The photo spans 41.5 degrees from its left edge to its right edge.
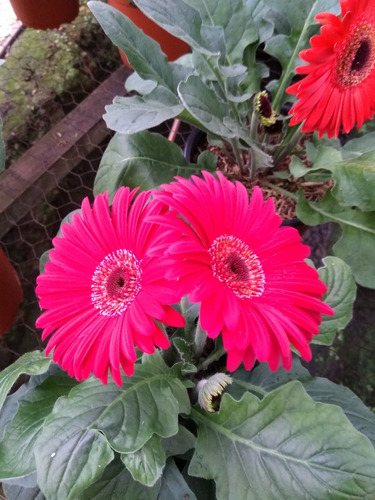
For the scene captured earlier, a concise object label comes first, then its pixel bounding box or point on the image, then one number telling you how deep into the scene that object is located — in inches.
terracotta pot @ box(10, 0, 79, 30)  42.5
